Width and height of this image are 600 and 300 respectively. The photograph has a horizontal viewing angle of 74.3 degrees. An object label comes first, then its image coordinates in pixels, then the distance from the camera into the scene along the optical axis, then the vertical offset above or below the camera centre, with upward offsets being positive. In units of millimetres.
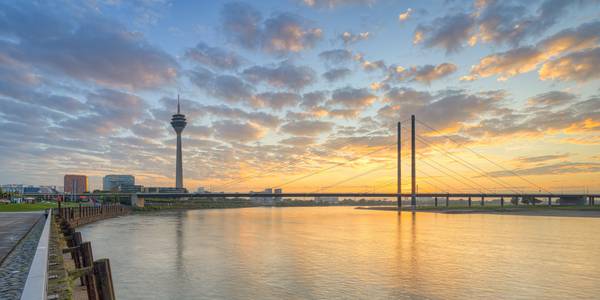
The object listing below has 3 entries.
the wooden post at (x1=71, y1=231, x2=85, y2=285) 13057 -2806
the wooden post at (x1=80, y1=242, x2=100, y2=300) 8516 -2229
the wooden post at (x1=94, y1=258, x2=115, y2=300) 7824 -1993
